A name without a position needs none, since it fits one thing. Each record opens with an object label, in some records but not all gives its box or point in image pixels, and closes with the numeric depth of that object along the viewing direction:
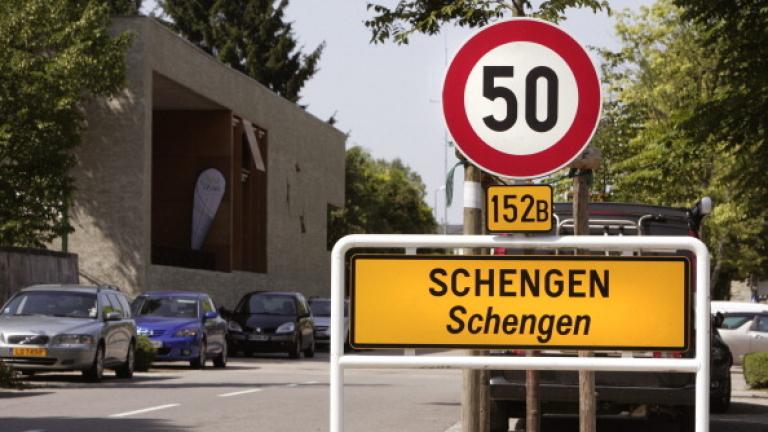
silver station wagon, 24.86
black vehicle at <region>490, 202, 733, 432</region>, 13.72
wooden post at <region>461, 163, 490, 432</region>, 9.57
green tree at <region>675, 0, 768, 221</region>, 17.94
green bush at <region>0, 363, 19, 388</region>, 23.33
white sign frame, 6.78
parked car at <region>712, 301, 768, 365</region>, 39.72
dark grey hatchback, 39.94
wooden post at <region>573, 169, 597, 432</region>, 9.63
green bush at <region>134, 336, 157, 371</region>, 30.59
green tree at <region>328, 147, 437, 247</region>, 94.75
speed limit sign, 7.09
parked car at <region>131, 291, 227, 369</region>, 31.70
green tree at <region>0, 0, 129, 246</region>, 37.41
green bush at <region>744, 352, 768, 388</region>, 26.53
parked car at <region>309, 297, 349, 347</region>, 49.12
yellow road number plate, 6.89
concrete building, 44.78
